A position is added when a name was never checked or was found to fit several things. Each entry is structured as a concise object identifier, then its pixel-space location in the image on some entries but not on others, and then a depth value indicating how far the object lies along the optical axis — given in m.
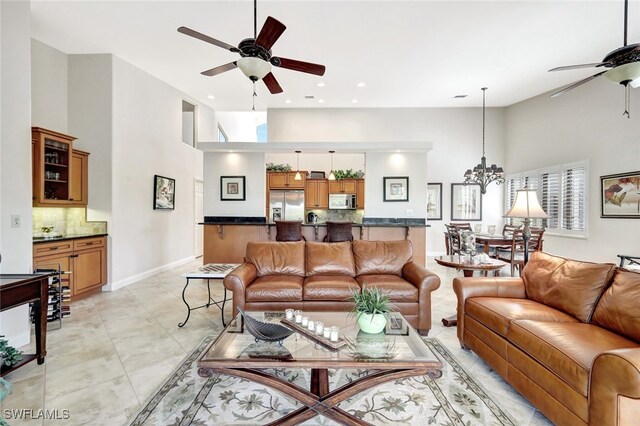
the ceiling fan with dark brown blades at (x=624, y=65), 2.59
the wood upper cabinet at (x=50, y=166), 3.81
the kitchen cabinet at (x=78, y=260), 3.71
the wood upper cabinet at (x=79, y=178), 4.42
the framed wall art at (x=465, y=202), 7.81
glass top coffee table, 1.59
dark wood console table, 2.20
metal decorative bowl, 1.85
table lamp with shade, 3.19
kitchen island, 5.70
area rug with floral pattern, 1.84
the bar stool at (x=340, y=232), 5.19
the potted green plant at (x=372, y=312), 1.98
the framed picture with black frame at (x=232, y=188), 6.16
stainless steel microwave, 8.54
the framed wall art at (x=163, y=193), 5.82
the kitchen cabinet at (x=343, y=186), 8.50
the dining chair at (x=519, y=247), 4.84
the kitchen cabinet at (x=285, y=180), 8.44
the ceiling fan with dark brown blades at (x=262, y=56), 2.42
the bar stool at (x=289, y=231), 5.16
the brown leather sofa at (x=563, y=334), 1.37
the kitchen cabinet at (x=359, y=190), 8.48
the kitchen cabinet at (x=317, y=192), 8.55
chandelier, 6.24
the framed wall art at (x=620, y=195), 4.59
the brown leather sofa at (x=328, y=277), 3.02
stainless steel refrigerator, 8.46
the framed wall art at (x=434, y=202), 7.89
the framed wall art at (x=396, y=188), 6.20
